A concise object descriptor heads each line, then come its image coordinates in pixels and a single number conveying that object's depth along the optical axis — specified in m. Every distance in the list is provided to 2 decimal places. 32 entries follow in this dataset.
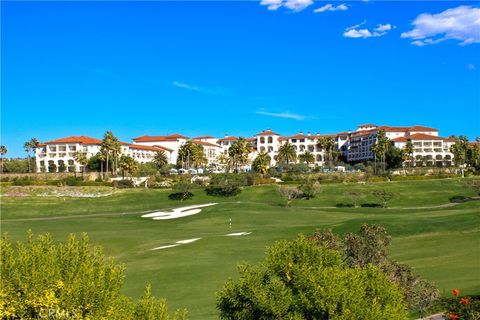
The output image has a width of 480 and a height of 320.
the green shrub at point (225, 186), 103.69
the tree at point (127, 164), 125.69
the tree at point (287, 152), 177.75
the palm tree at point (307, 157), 193.36
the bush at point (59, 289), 13.62
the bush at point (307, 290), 16.14
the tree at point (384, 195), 89.94
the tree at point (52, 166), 181.62
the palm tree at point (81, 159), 146.38
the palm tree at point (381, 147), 145.12
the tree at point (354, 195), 95.85
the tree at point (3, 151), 181.73
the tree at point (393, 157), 155.00
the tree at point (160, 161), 182.38
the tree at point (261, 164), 122.88
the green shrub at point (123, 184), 115.88
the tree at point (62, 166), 179.88
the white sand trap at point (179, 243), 51.79
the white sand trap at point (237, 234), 57.81
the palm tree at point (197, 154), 160.84
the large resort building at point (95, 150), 180.88
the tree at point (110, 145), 135.62
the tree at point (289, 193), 94.88
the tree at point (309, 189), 96.94
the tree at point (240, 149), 134.00
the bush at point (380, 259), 23.09
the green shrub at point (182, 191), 100.62
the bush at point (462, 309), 20.68
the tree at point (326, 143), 187.38
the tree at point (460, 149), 151.38
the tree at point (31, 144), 176.21
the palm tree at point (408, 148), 154.71
